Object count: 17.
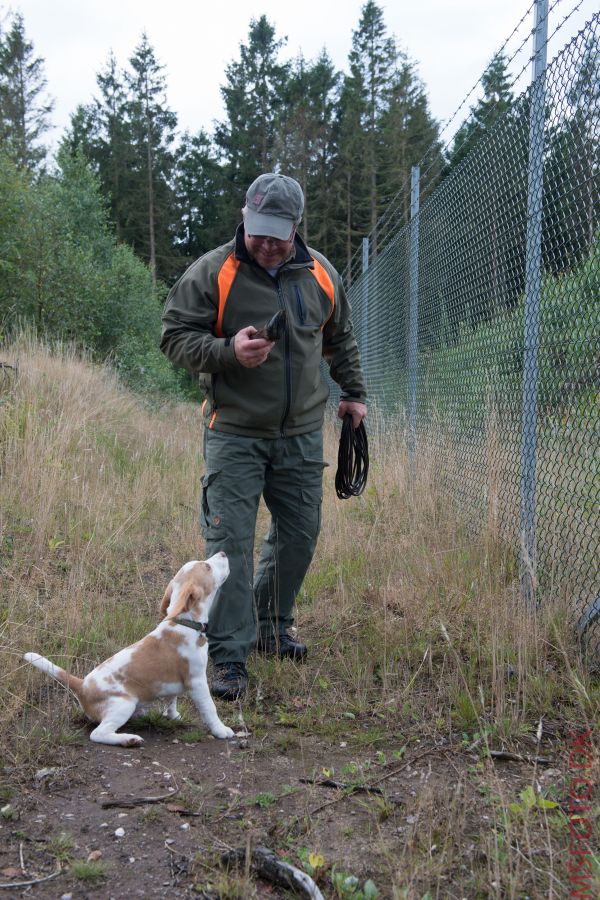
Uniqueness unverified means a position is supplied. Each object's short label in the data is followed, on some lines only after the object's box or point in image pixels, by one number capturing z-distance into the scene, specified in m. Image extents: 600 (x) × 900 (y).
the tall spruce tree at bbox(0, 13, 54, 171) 32.38
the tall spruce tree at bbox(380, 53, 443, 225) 31.00
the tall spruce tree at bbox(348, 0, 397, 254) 33.94
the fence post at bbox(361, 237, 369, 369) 10.21
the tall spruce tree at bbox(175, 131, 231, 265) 40.66
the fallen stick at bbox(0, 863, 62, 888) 2.22
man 3.75
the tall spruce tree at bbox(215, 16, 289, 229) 37.84
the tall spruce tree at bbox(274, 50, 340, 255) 33.62
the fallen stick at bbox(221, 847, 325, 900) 2.17
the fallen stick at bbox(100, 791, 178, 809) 2.66
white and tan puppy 3.23
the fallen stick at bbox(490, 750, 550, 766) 2.95
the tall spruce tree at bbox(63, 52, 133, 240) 37.69
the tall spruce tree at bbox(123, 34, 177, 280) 37.19
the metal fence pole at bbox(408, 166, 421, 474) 6.70
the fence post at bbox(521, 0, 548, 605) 3.76
